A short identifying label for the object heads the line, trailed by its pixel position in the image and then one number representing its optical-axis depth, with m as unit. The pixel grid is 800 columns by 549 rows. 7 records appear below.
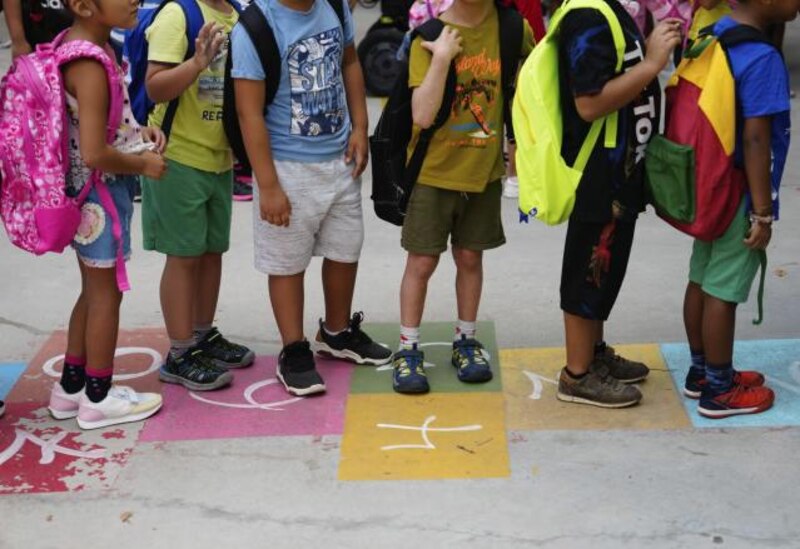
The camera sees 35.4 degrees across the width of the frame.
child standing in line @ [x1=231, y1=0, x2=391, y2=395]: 4.30
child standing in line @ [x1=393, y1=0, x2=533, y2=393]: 4.32
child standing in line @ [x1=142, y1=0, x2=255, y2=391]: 4.35
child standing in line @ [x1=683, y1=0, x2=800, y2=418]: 3.91
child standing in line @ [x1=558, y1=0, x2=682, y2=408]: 3.93
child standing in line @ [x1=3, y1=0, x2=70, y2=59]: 7.07
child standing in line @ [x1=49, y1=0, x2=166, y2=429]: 3.96
